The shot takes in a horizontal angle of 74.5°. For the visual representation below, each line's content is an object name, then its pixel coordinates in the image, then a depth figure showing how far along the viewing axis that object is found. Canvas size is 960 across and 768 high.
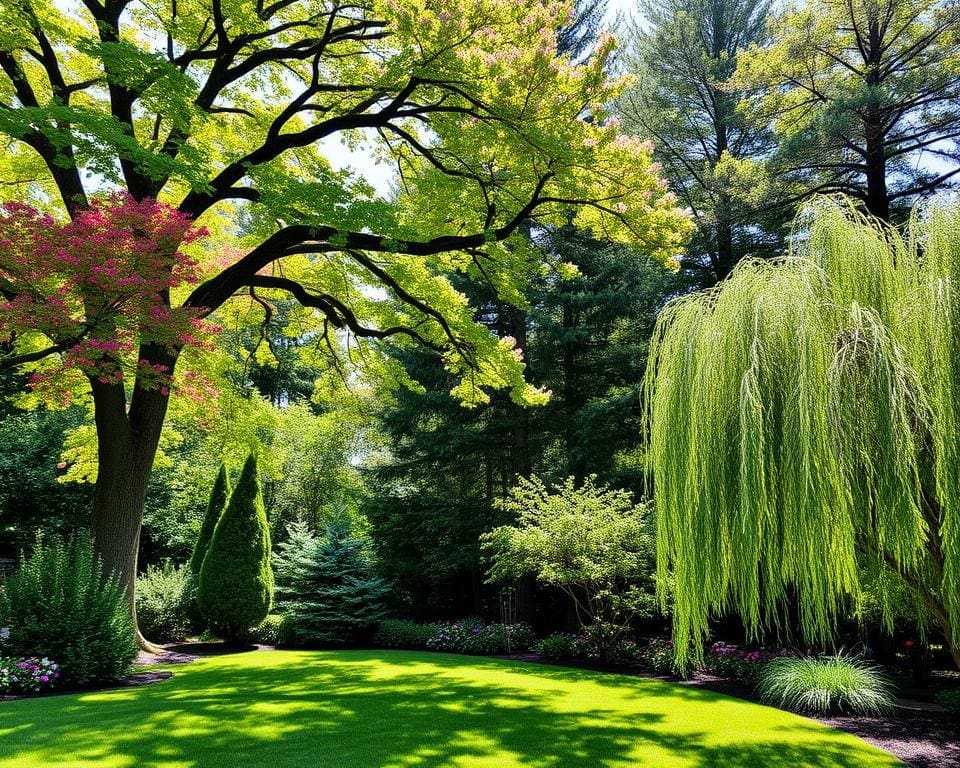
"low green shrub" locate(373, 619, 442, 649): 13.16
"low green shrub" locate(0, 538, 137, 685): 7.68
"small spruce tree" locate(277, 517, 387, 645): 13.02
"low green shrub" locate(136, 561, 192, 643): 12.70
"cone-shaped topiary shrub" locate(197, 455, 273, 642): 12.77
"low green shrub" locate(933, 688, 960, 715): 7.00
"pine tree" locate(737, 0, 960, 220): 10.23
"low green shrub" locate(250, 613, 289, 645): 13.79
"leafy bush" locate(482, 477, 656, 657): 10.11
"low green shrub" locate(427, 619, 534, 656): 12.34
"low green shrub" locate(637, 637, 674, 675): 9.77
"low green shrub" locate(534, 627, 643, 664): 10.55
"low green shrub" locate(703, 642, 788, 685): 8.88
